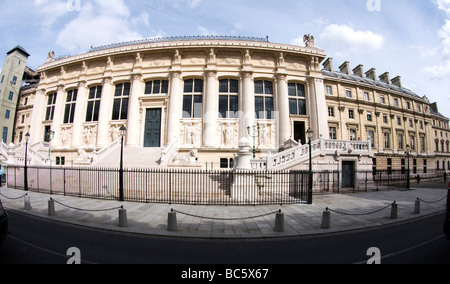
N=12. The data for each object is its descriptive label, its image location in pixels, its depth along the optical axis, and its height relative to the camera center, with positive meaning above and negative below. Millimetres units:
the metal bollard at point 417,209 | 8133 -2219
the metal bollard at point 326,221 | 6023 -2145
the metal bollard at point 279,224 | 5648 -2129
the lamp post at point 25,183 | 12883 -2191
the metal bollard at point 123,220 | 6000 -2227
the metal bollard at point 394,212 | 7277 -2135
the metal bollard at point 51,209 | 7195 -2278
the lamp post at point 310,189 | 9409 -1611
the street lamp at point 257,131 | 22709 +3681
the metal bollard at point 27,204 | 8052 -2340
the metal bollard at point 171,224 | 5609 -2183
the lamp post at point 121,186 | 9609 -1735
